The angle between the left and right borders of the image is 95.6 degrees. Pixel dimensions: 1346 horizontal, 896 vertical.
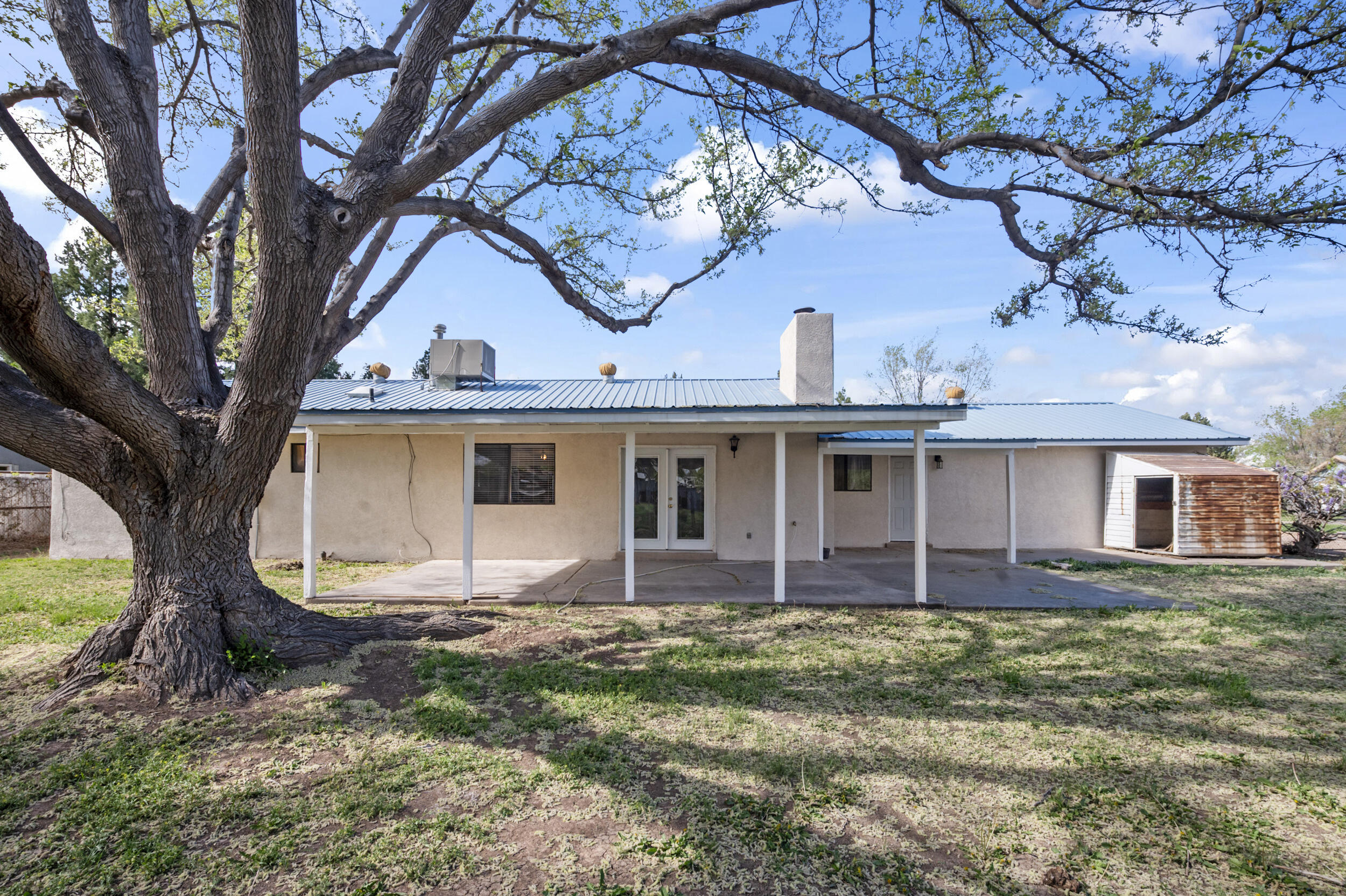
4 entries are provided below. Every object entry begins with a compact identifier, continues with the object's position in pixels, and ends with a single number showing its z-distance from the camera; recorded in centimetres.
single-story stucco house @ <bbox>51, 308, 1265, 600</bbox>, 1097
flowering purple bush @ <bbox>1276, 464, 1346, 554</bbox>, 1229
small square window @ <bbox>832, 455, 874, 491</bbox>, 1332
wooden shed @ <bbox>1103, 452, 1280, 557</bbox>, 1209
